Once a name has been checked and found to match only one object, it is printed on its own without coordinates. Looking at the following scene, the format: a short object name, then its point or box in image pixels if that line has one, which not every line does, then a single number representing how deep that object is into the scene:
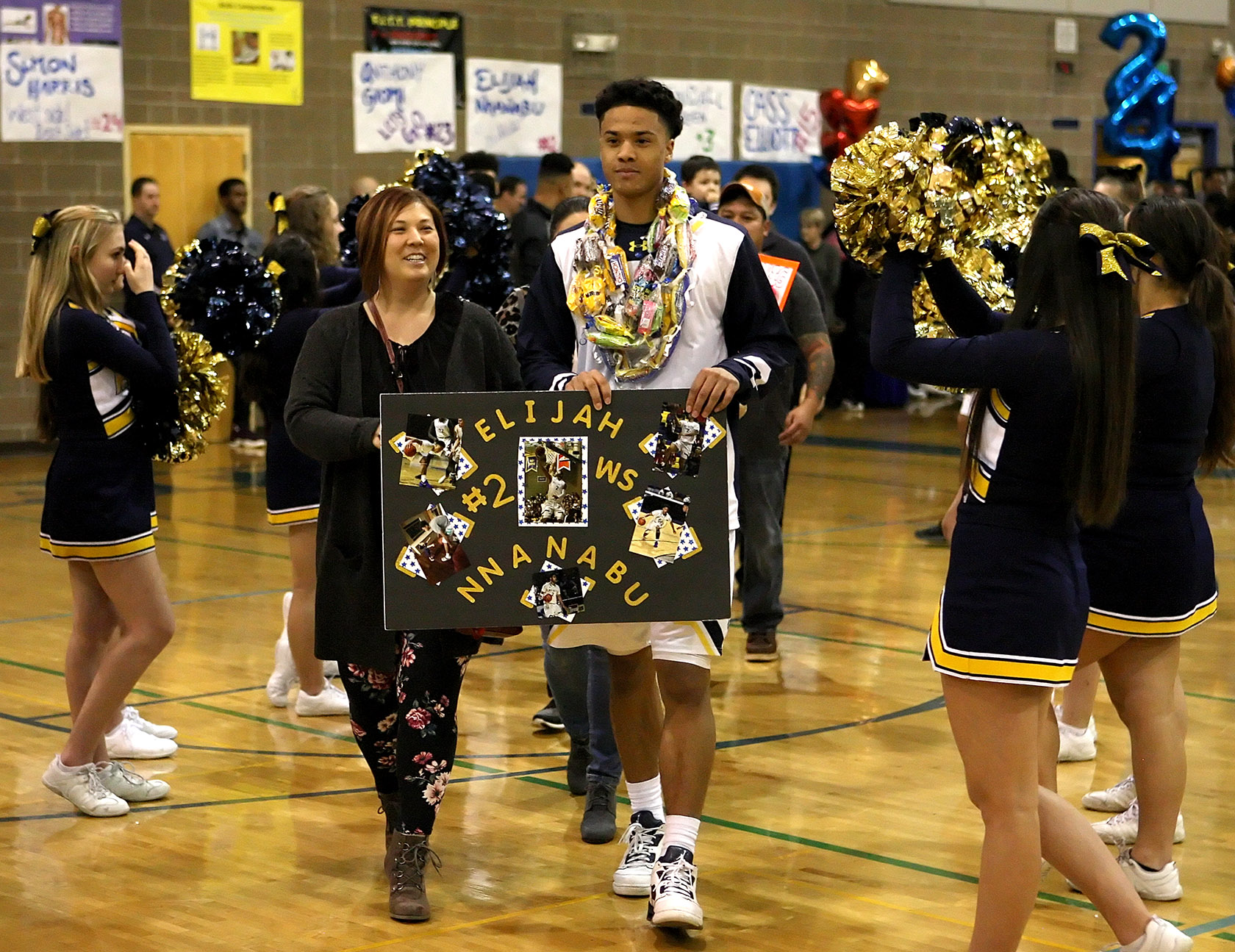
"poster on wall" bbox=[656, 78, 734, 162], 15.50
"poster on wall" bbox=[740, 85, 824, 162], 15.84
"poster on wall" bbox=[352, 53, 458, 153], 13.74
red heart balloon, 15.62
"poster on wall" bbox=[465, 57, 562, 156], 14.30
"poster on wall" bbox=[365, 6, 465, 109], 13.77
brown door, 12.84
